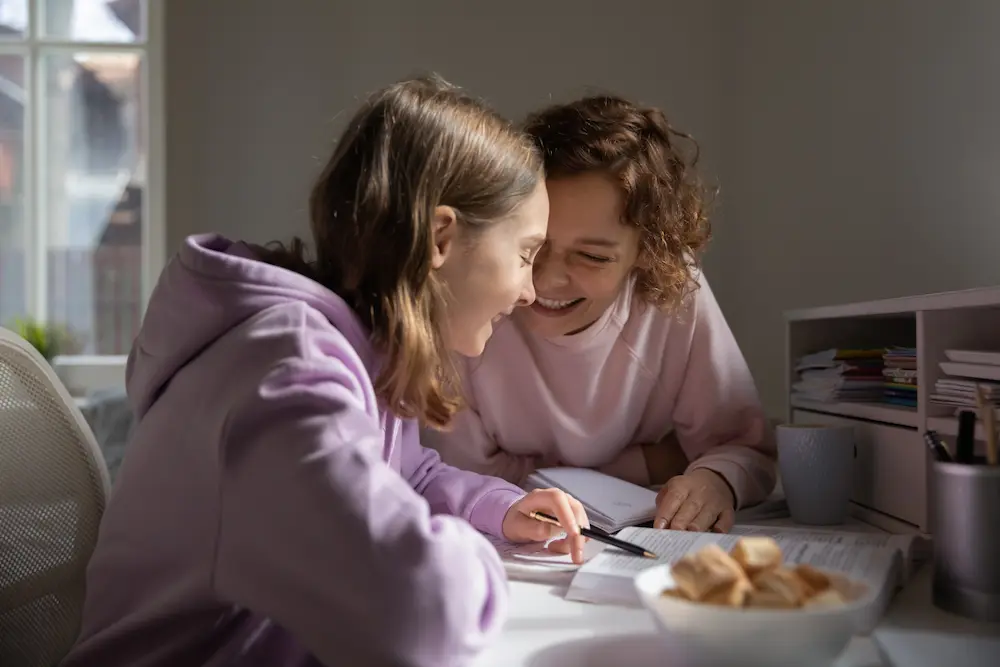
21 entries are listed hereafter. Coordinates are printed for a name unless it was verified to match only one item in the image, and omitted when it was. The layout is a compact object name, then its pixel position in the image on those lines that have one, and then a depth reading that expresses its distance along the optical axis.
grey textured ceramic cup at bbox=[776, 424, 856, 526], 1.14
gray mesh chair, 0.89
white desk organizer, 1.04
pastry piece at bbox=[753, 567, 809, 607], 0.58
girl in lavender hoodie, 0.61
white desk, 0.64
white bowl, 0.56
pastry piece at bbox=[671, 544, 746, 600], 0.59
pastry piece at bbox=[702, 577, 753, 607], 0.58
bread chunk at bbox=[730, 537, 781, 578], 0.62
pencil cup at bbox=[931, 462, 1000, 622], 0.74
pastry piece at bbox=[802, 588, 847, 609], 0.58
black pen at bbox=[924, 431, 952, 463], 0.79
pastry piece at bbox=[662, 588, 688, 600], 0.61
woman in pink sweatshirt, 1.28
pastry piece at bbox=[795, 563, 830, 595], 0.61
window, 2.85
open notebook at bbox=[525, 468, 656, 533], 1.07
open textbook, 0.79
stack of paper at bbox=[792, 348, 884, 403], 1.29
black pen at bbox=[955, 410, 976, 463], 0.78
